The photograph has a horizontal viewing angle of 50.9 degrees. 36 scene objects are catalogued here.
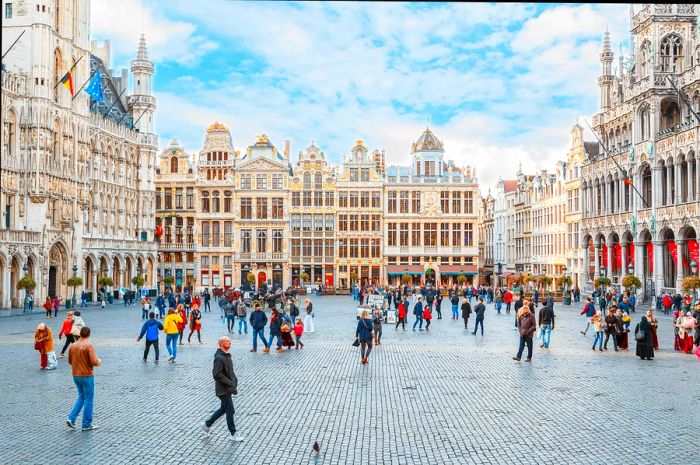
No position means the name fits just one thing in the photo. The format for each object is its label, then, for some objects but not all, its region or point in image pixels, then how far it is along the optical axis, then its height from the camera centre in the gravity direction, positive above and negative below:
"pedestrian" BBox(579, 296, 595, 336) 27.38 -1.64
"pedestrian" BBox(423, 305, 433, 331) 31.48 -2.10
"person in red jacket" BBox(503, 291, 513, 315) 44.98 -2.12
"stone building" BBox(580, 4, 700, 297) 46.97 +7.38
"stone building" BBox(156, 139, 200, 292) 81.25 +6.22
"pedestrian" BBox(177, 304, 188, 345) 20.32 -1.60
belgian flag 50.53 +13.03
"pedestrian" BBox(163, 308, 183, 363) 19.72 -1.68
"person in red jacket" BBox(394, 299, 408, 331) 31.17 -2.03
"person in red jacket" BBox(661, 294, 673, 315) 42.44 -2.22
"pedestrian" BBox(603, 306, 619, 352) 23.20 -1.93
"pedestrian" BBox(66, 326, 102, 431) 11.41 -1.69
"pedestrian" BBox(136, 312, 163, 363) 19.55 -1.70
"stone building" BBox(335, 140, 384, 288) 81.50 +5.25
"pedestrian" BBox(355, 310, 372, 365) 19.61 -1.81
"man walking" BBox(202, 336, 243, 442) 10.84 -1.72
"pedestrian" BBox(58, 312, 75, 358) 20.18 -1.71
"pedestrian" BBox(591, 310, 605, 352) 23.19 -1.96
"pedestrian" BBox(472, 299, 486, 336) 28.59 -1.86
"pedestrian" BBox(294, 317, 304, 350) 23.84 -2.09
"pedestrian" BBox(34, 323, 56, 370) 18.16 -1.88
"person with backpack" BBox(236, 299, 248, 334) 29.40 -1.88
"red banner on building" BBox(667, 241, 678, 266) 47.41 +0.95
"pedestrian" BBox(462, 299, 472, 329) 32.22 -1.95
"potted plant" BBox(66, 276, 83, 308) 50.88 -0.99
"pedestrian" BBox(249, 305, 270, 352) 22.66 -1.76
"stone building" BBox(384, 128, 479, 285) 81.62 +4.34
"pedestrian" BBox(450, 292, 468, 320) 38.35 -2.09
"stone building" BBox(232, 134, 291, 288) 80.88 +5.50
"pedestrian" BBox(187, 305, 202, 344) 25.36 -1.87
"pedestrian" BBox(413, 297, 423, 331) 30.59 -1.90
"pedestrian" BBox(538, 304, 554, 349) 23.66 -1.90
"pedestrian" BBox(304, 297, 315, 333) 30.41 -2.27
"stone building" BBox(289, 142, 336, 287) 81.31 +5.36
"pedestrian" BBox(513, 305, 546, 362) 19.81 -1.67
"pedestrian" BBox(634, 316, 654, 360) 20.88 -2.20
